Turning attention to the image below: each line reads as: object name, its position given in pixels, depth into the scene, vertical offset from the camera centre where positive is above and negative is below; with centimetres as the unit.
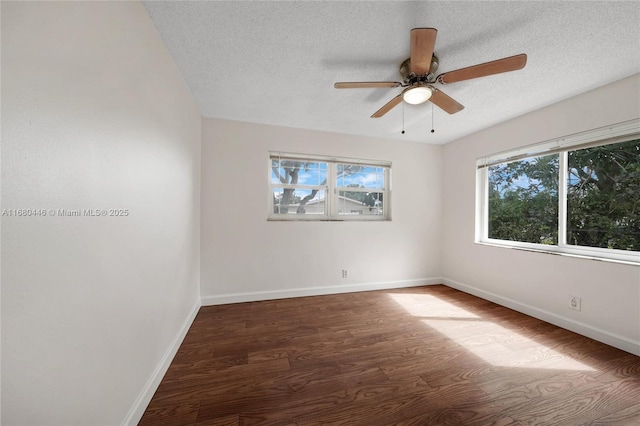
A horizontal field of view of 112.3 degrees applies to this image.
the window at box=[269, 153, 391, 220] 301 +38
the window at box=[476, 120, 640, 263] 191 +23
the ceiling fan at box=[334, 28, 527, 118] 127 +97
